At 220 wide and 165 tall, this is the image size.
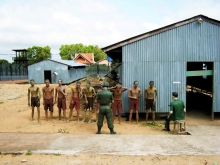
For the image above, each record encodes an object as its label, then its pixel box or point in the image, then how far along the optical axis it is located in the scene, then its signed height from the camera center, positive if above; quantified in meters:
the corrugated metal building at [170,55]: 10.00 +0.87
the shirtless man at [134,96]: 9.56 -0.86
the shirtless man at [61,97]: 10.07 -0.92
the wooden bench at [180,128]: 7.80 -1.85
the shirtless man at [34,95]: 10.00 -0.82
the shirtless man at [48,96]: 10.01 -0.86
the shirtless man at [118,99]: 9.56 -0.98
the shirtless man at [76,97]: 9.84 -0.91
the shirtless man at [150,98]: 9.61 -0.96
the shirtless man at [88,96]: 9.86 -0.86
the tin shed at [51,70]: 27.78 +0.71
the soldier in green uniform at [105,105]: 7.78 -1.01
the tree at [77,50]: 69.75 +7.93
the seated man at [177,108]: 7.83 -1.15
